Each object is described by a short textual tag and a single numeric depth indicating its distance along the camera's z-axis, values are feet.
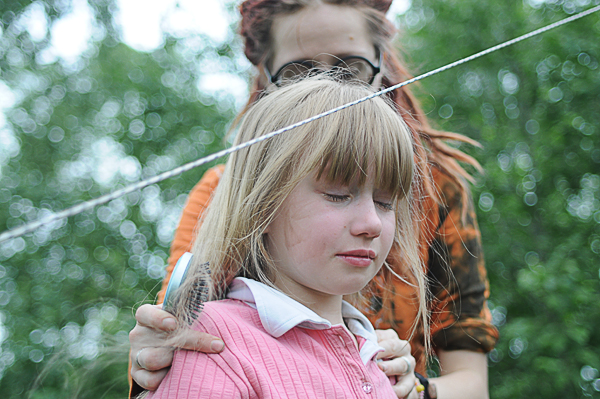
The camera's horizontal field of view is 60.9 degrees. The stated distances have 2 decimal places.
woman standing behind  4.75
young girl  2.78
